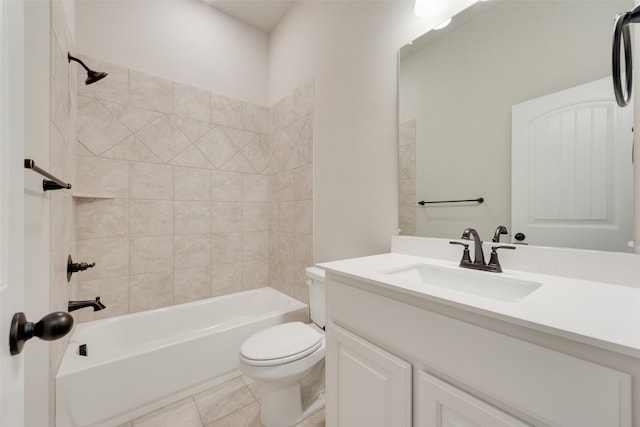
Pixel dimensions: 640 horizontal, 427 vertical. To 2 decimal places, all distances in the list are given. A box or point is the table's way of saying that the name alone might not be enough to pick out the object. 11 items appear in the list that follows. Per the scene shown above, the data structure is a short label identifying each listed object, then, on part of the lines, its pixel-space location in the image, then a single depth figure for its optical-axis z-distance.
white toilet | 1.22
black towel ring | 0.66
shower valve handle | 1.28
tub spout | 1.24
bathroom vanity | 0.48
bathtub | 1.26
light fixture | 1.23
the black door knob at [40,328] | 0.38
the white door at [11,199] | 0.36
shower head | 1.45
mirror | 0.83
